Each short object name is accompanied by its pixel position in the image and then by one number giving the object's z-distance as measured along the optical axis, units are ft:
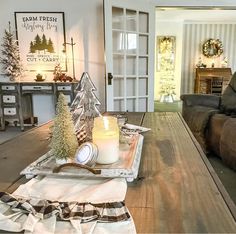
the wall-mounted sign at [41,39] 14.16
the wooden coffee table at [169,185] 2.12
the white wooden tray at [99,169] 2.87
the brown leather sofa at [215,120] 8.82
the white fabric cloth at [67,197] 2.01
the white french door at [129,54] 11.98
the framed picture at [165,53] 24.81
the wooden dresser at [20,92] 13.61
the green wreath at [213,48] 25.14
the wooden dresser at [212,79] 23.72
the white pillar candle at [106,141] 3.16
